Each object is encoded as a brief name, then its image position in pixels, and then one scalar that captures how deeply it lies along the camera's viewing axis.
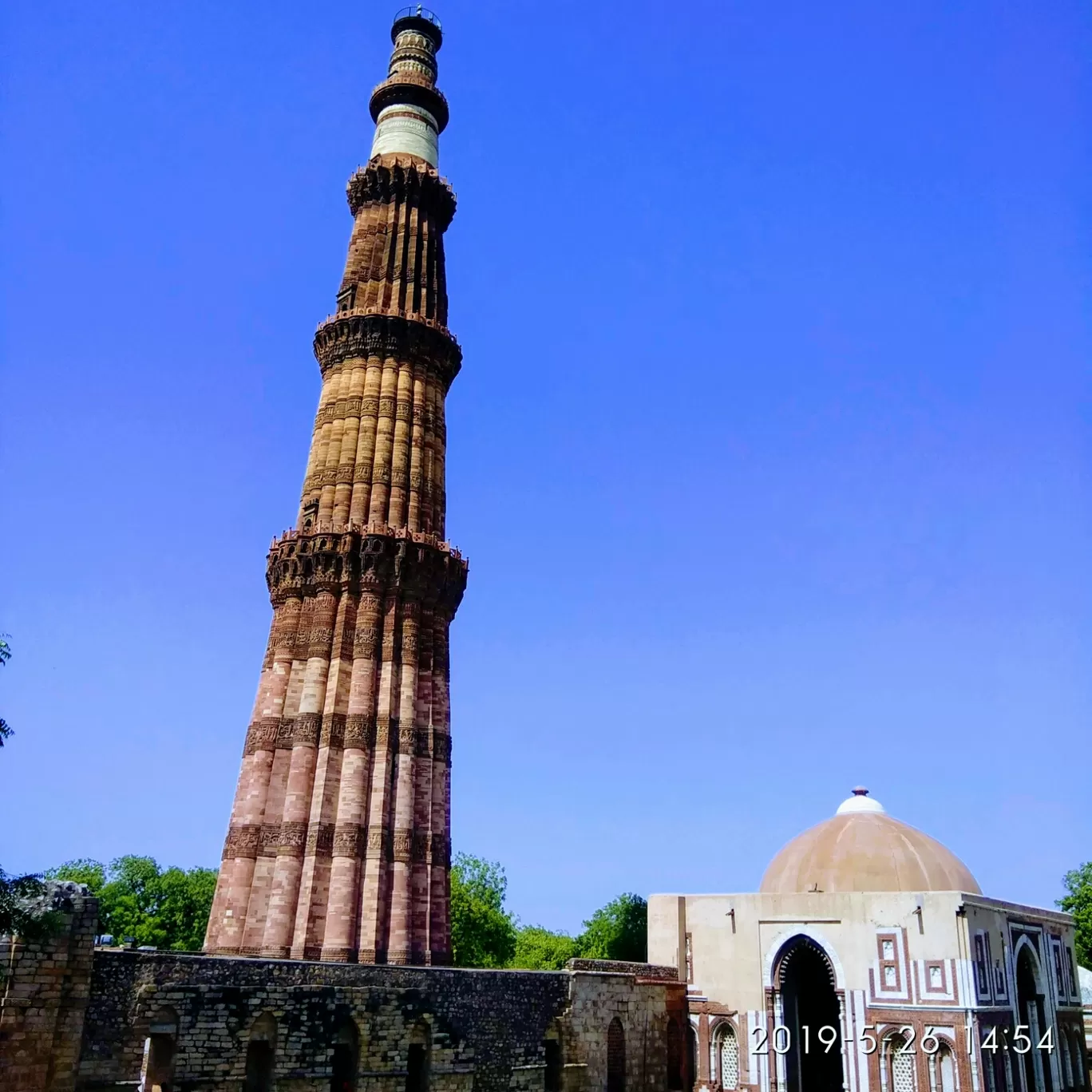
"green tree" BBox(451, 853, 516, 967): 48.75
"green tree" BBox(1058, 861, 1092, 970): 47.28
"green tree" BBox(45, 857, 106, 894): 51.06
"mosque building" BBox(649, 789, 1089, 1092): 24.53
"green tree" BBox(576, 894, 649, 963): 44.09
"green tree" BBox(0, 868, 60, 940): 12.65
